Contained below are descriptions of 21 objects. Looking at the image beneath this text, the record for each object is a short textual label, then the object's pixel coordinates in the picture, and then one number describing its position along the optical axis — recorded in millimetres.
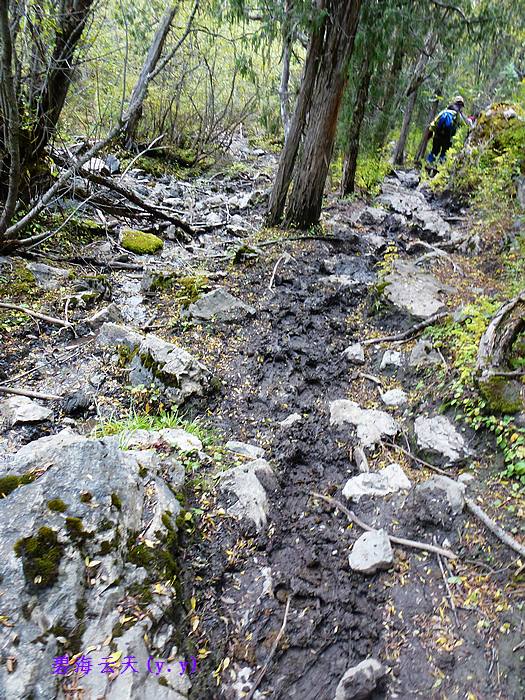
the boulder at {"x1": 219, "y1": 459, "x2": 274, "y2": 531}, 2584
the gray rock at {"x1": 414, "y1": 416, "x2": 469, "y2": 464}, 3041
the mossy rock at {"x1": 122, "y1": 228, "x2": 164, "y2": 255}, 7121
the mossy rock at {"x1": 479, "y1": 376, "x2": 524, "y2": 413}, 3041
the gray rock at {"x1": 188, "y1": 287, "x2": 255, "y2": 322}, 5000
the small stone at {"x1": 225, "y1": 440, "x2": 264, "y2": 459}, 3100
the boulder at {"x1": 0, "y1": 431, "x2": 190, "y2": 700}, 1519
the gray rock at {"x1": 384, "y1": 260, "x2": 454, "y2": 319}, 4863
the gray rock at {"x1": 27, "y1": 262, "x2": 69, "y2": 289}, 5316
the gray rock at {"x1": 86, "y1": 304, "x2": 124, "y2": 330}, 4711
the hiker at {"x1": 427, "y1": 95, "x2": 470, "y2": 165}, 11648
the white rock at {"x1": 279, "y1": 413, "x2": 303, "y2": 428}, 3574
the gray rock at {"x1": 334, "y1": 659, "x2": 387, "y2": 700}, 1844
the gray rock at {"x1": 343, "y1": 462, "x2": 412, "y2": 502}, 2902
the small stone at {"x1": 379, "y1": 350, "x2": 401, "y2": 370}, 4238
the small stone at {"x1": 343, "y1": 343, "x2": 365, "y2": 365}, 4453
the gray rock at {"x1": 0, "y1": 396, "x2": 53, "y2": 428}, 3189
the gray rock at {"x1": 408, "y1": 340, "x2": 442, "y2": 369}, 3938
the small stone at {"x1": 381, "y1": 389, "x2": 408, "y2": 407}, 3746
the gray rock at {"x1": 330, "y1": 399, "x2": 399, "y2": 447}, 3412
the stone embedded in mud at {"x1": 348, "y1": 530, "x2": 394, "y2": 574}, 2406
